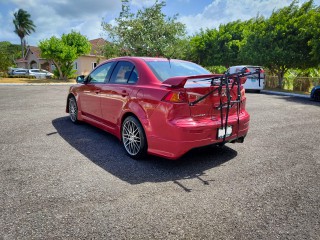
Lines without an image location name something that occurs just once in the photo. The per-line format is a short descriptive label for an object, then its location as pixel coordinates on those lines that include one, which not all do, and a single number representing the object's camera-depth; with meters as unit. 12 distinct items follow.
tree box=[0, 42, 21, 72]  30.23
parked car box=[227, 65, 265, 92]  16.12
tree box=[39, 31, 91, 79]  26.27
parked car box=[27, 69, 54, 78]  34.37
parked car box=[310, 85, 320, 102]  12.18
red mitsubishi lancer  3.26
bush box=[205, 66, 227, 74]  26.07
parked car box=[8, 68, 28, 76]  34.09
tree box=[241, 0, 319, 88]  17.09
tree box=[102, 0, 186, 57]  24.84
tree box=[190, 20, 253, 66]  27.00
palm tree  60.98
